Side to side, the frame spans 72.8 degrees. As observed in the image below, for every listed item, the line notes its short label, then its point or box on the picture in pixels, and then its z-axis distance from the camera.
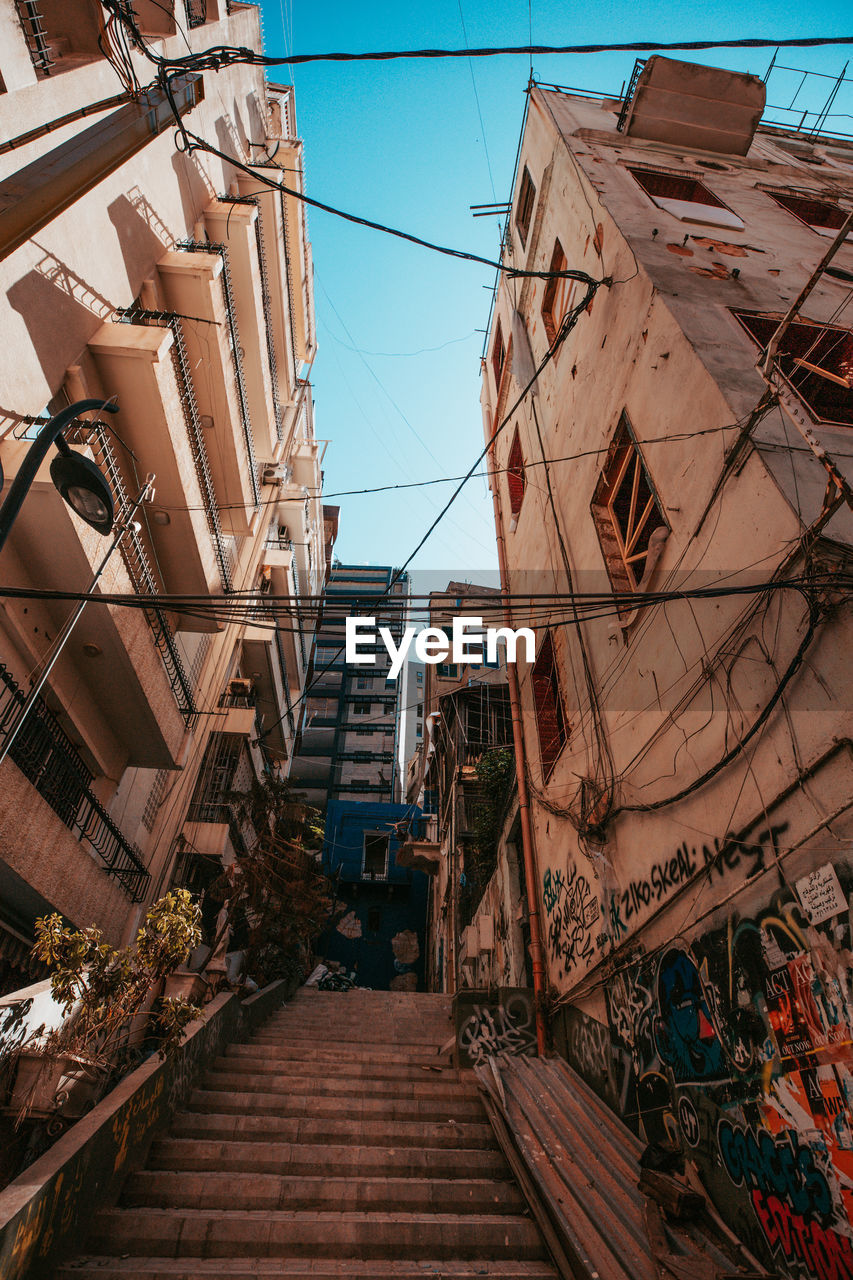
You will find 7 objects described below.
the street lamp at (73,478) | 3.52
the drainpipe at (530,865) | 7.74
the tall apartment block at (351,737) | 48.53
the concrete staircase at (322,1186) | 3.85
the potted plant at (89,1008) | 4.80
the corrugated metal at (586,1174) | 3.56
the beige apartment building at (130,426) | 6.77
